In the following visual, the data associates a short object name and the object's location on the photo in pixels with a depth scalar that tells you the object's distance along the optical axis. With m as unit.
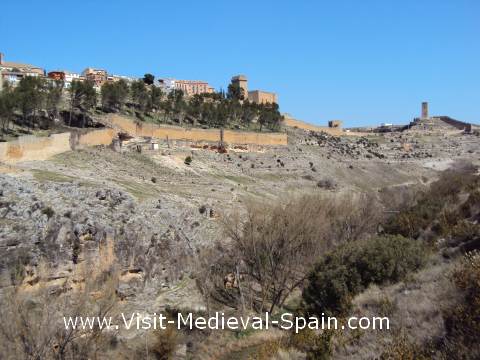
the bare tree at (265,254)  21.39
